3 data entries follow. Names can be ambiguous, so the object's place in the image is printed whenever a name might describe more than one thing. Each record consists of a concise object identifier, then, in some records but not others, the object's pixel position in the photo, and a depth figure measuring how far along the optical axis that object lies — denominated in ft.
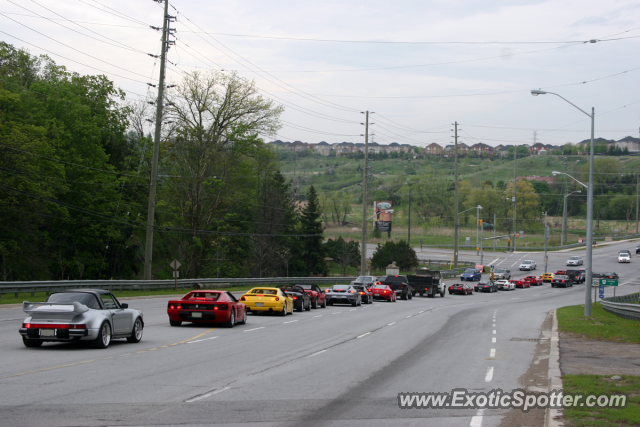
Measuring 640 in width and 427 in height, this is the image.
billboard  392.68
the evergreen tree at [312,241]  300.81
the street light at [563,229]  431.02
